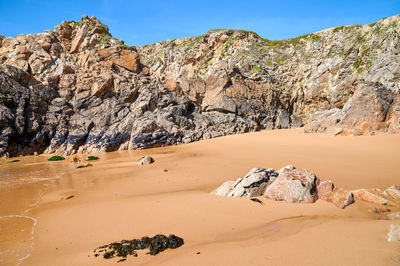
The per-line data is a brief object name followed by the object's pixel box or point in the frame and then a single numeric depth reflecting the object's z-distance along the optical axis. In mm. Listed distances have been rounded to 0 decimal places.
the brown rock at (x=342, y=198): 4227
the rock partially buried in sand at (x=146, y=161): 10251
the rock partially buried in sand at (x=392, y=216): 3484
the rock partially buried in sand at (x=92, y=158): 12666
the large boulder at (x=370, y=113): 11320
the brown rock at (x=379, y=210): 4035
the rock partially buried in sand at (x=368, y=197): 4291
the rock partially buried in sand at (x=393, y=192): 4504
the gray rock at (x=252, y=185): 5051
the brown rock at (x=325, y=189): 4531
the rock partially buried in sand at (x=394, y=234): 2551
